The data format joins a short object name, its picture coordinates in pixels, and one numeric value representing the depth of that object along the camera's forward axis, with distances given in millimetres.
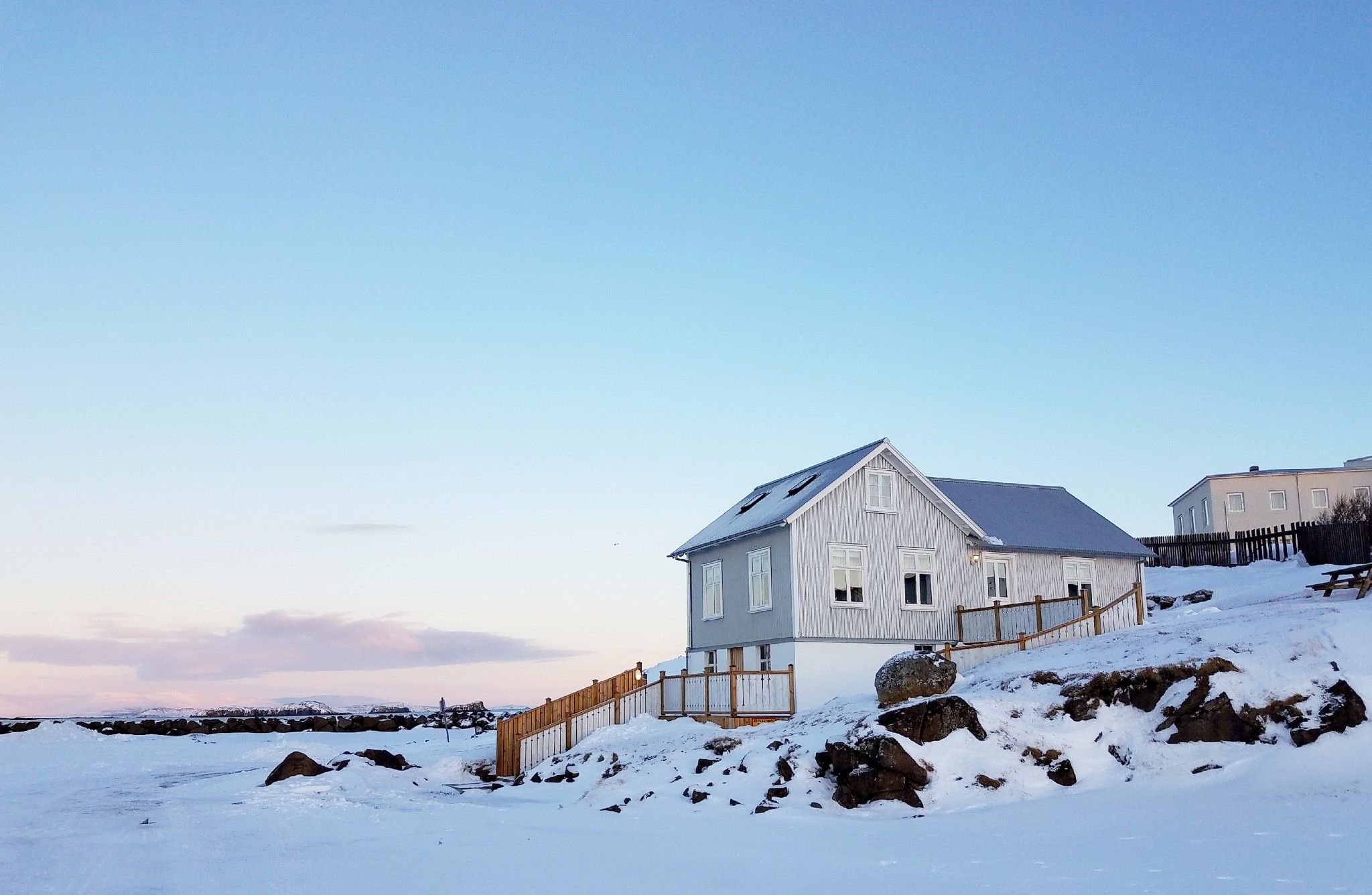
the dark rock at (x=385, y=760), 28766
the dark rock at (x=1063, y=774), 17625
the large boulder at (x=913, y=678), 23000
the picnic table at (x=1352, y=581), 26338
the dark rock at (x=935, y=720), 18734
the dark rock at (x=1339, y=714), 16875
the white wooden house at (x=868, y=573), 31984
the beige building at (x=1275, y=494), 62688
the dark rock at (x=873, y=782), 17594
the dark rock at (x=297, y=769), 25875
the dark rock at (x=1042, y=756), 18109
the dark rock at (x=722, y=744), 22844
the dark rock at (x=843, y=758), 18266
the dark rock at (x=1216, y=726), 17578
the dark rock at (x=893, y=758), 17719
